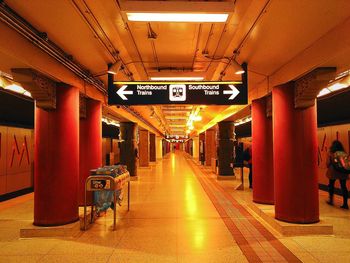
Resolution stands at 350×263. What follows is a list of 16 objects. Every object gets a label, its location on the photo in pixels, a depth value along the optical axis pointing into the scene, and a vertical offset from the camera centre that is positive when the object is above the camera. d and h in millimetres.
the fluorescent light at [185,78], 7262 +1643
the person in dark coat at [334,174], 6779 -766
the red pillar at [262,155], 7129 -292
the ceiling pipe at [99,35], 3674 +1681
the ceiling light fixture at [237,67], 5324 +1400
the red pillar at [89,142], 7000 +78
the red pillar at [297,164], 5172 -381
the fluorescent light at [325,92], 7225 +1271
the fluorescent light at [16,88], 6470 +1324
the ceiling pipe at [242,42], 3616 +1651
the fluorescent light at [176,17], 3551 +1565
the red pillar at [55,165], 5098 -354
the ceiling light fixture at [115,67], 5343 +1437
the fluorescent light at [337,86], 6433 +1282
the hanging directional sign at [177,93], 5492 +969
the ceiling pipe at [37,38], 3357 +1477
